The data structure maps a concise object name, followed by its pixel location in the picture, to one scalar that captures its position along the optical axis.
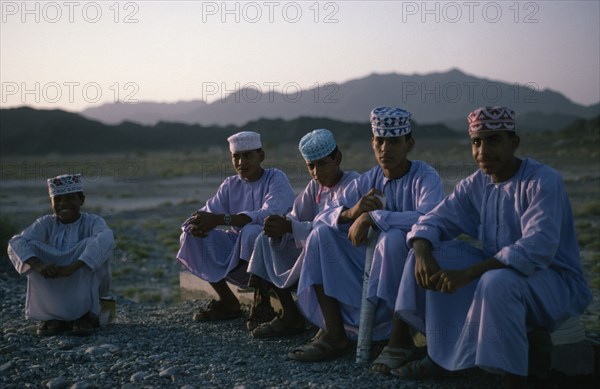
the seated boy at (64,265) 6.29
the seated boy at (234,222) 6.37
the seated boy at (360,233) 4.93
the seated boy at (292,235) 5.73
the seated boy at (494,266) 4.00
